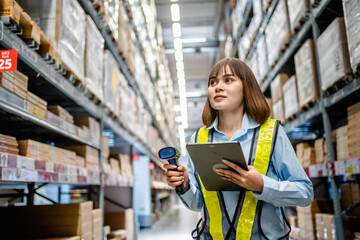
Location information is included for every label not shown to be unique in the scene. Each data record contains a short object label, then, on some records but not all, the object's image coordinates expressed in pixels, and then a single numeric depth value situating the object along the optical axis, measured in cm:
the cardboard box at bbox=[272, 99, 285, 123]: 542
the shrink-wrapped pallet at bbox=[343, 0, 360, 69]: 294
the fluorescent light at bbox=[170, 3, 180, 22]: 907
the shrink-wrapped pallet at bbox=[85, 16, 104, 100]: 348
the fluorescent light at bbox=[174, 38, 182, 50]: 1135
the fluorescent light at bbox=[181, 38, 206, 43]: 1346
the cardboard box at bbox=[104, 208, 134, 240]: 505
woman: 138
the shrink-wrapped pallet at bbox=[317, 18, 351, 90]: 334
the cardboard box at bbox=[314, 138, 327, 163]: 429
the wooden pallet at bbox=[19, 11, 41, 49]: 221
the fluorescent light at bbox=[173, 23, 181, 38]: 1024
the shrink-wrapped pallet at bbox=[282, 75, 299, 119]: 477
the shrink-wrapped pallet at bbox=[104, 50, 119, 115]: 422
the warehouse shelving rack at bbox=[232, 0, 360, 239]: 335
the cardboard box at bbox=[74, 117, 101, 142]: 379
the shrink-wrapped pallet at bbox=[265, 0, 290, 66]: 491
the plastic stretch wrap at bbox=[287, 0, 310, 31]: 412
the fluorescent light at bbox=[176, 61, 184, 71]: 1342
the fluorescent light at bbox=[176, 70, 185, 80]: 1435
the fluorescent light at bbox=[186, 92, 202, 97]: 2031
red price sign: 192
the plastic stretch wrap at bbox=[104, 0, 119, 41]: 424
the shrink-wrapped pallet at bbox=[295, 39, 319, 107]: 407
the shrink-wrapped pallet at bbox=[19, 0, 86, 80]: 279
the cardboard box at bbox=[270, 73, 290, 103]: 546
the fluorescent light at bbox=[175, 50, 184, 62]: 1251
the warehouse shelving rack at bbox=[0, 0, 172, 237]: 204
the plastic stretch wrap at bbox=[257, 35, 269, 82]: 611
